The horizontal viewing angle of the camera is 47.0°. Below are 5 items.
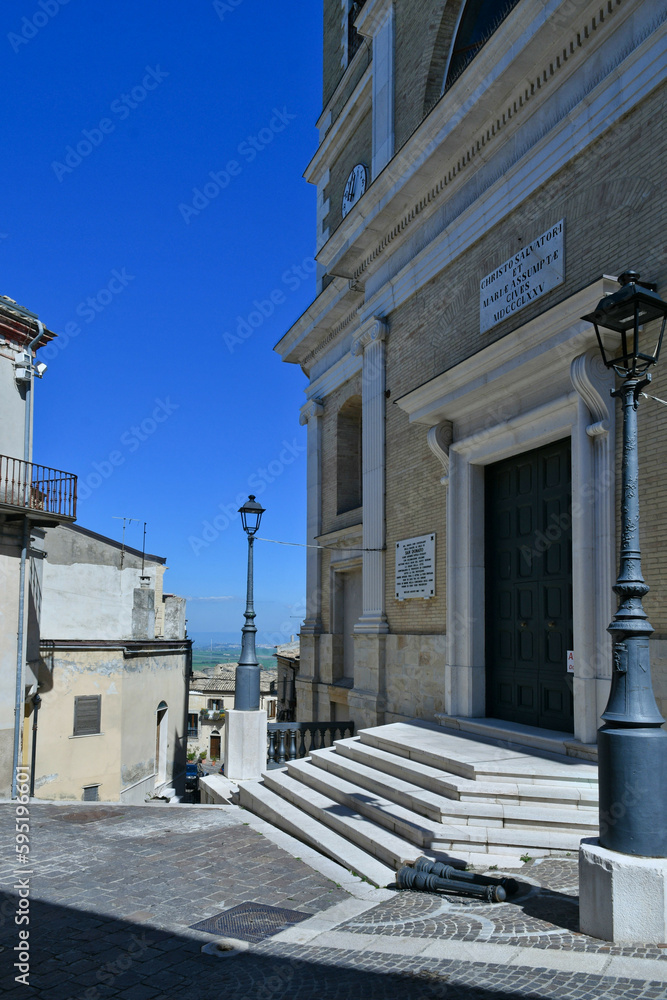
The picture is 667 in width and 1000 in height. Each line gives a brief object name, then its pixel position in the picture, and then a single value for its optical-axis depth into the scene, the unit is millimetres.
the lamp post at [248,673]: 11375
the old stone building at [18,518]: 15203
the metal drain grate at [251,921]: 5133
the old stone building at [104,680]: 19203
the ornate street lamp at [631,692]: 4297
